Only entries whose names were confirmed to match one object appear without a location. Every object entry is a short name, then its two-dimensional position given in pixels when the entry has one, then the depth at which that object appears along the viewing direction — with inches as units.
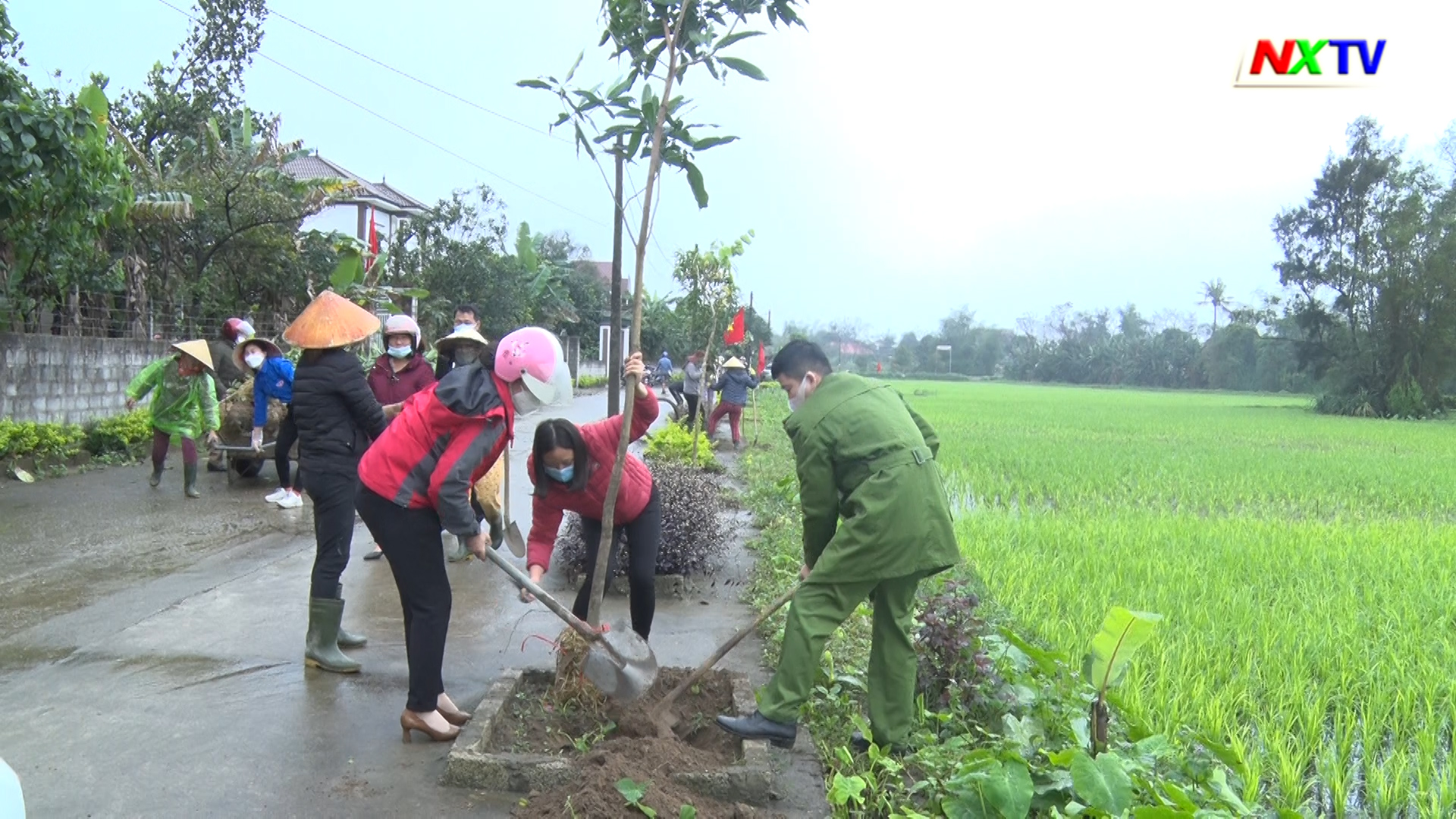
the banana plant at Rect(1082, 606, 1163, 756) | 123.5
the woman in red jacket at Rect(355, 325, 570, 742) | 132.3
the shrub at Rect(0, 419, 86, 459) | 356.5
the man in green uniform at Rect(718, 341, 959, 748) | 131.8
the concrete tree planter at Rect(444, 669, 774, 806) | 125.3
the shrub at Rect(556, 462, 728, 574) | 240.5
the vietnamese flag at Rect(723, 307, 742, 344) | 496.4
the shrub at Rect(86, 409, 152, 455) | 413.4
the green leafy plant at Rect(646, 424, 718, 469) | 423.0
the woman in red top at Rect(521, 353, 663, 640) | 146.8
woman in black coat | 174.1
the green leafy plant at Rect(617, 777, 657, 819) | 113.0
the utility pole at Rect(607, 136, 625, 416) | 386.4
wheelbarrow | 353.4
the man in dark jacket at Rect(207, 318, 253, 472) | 386.9
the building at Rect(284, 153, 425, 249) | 1155.3
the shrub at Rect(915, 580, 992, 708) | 154.7
